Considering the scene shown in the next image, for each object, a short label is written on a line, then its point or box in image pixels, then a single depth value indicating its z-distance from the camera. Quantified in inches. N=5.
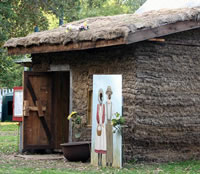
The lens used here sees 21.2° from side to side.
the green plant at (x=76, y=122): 478.6
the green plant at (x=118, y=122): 413.7
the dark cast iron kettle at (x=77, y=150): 448.8
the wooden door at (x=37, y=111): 510.9
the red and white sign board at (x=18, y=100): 560.5
